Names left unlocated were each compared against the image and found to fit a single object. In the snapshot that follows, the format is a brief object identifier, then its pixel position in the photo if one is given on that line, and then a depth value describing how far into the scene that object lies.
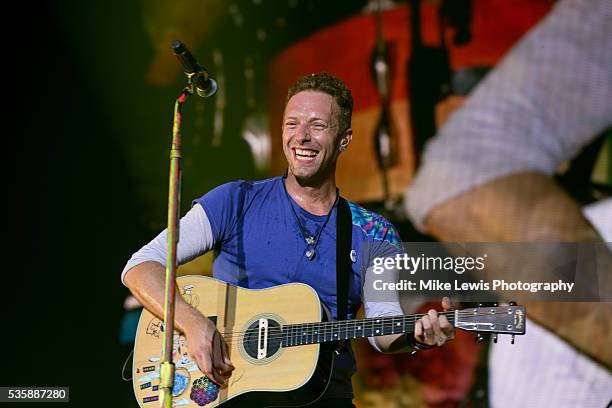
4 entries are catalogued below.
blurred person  8.77
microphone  5.53
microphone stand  5.54
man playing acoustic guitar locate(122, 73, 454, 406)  6.70
